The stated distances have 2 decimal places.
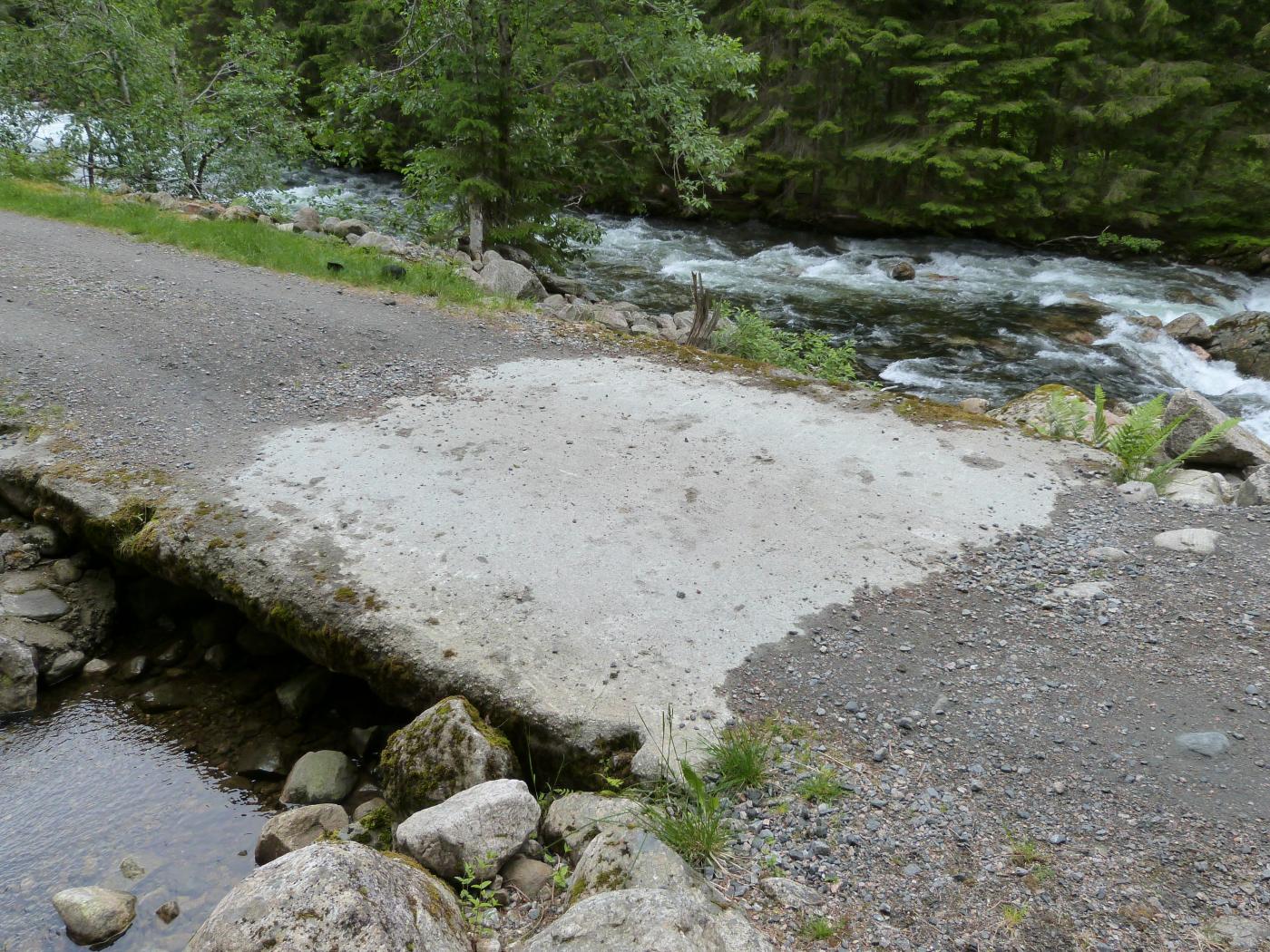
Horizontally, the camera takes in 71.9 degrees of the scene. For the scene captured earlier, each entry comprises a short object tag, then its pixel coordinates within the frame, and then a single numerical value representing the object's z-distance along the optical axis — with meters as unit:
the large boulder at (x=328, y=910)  2.56
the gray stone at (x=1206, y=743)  3.56
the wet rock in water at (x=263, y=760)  4.52
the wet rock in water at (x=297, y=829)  3.83
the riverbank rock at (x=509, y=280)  11.10
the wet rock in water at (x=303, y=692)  4.90
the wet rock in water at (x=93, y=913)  3.50
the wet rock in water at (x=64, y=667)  4.98
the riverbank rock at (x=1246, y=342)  12.66
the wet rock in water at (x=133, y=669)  5.14
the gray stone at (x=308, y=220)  13.34
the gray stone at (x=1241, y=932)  2.71
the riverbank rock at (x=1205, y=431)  7.03
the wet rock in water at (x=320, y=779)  4.28
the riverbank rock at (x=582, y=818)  3.31
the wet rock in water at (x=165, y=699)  4.92
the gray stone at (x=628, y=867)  2.94
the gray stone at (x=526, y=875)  3.24
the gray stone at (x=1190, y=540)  5.09
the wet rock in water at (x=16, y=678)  4.68
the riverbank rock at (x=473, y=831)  3.26
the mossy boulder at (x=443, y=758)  3.69
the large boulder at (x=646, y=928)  2.55
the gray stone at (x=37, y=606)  5.15
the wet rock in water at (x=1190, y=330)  13.59
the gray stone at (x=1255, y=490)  5.77
